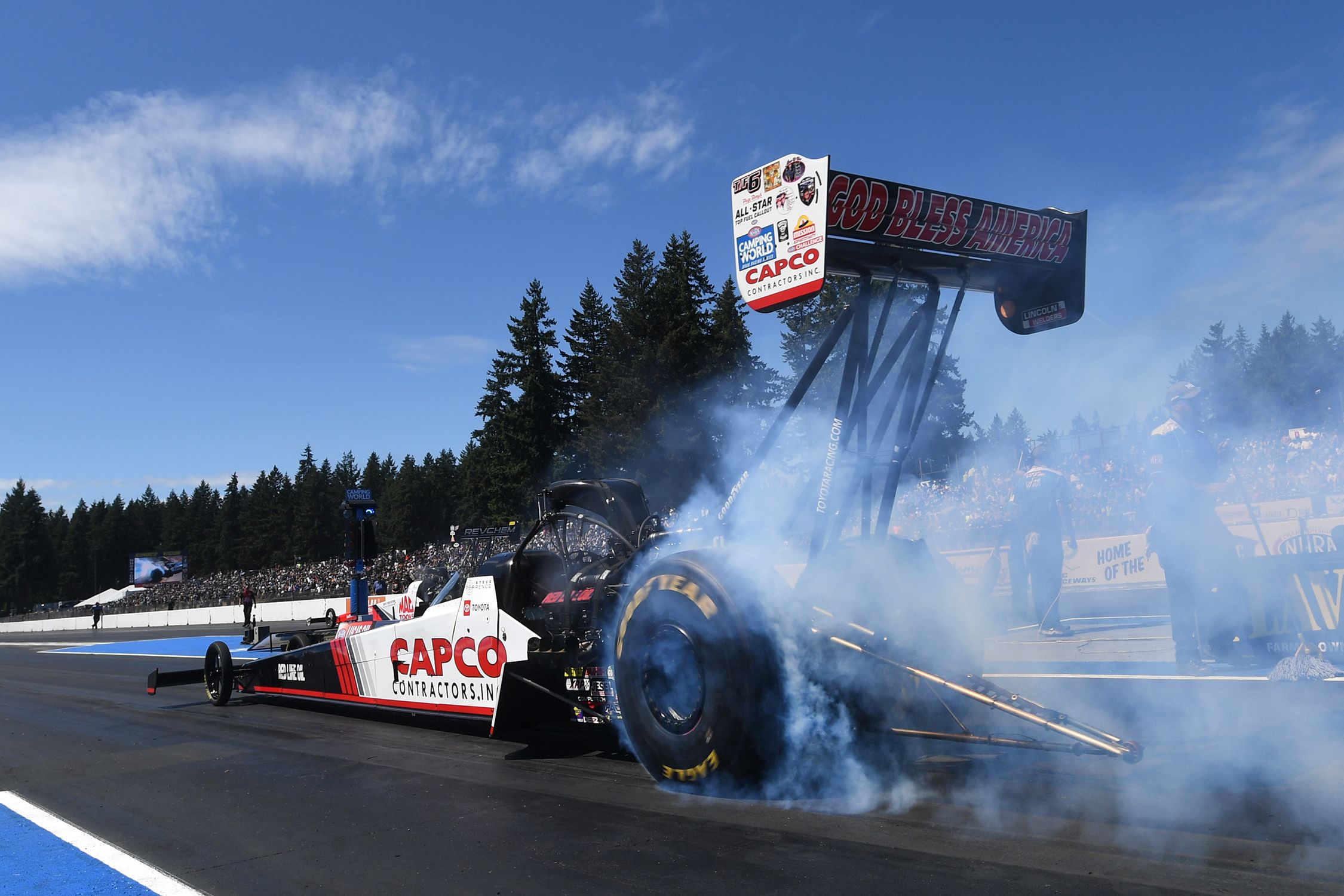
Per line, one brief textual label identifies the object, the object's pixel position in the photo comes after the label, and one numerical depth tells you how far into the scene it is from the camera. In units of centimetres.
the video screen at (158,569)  9081
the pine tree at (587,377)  4159
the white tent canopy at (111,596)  7662
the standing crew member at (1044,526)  1071
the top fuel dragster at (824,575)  454
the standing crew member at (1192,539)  721
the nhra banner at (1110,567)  1277
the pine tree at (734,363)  3559
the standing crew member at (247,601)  3081
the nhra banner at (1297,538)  780
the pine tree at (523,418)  4994
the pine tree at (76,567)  12262
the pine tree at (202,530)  11894
